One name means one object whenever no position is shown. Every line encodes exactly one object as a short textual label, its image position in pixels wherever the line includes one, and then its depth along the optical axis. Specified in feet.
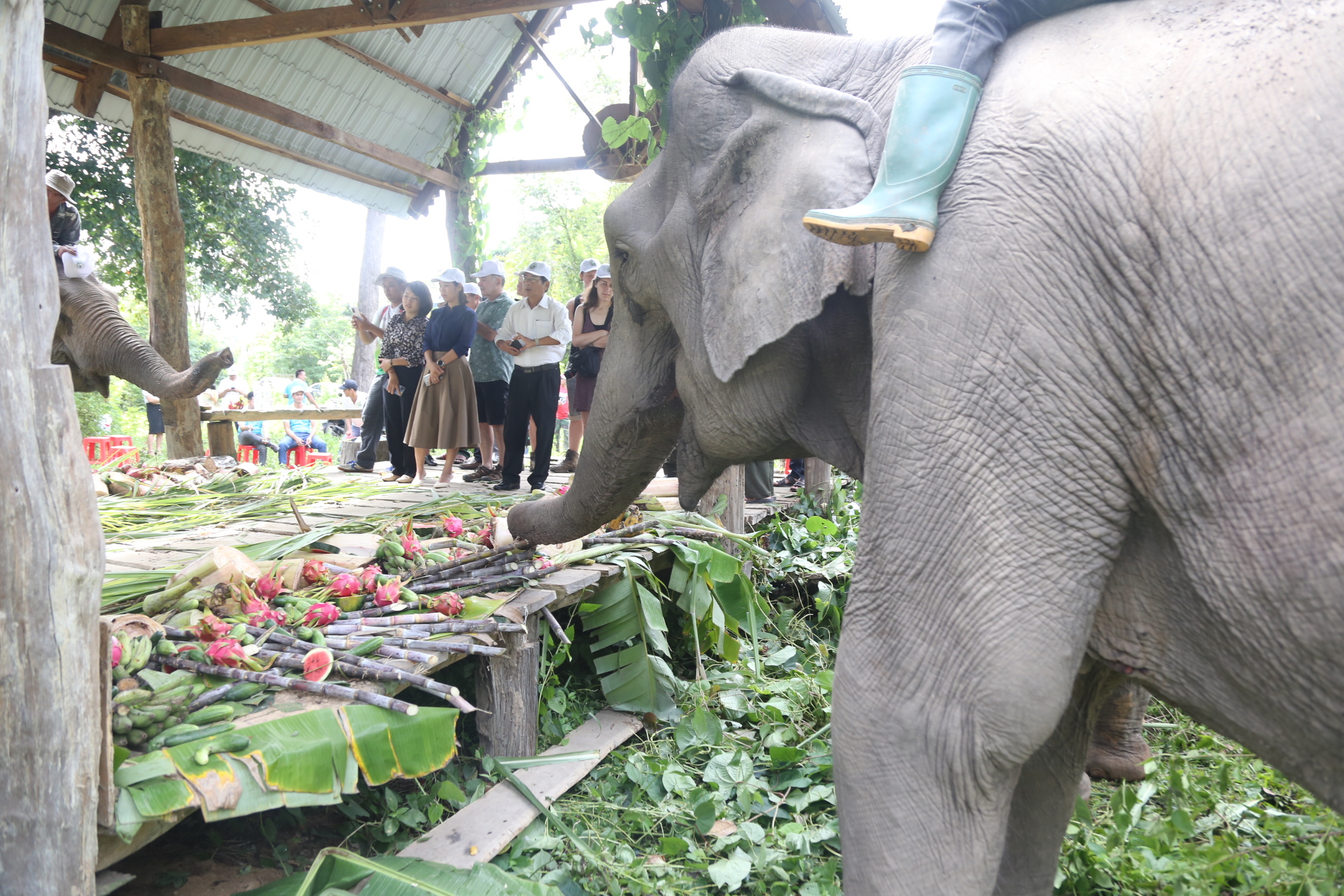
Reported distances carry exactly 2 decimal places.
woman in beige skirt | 22.79
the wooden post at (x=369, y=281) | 70.95
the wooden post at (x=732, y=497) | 18.02
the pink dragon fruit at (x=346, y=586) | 10.75
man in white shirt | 22.26
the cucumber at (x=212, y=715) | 7.27
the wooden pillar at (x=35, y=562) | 5.69
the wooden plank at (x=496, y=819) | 8.96
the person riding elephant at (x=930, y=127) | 4.87
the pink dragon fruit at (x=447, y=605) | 10.71
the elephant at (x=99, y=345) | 18.99
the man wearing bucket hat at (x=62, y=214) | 18.69
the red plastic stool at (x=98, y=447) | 38.32
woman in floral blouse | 23.88
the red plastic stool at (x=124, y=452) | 26.21
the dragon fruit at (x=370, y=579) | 11.00
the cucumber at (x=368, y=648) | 8.98
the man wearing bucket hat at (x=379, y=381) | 24.97
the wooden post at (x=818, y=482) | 24.76
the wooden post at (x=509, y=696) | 11.02
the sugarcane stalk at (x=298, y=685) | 8.07
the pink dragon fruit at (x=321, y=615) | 9.76
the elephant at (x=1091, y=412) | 4.10
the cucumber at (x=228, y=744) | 6.80
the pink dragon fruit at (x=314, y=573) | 11.04
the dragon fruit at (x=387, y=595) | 10.55
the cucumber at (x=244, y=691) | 7.88
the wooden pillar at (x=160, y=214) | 24.02
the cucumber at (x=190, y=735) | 6.84
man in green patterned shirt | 24.95
